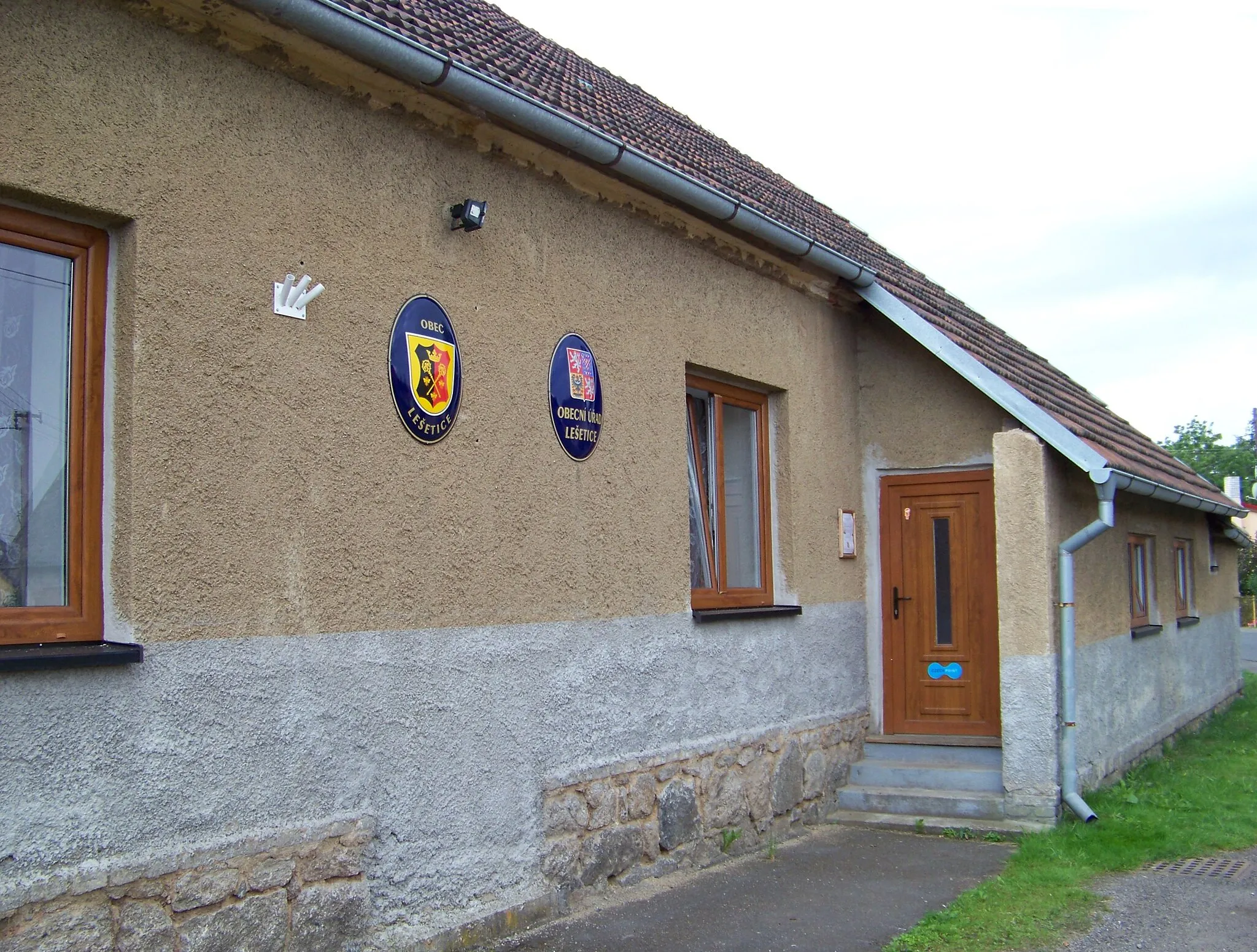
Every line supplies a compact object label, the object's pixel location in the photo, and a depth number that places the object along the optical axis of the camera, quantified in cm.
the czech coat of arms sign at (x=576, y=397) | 604
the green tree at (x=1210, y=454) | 5912
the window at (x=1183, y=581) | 1278
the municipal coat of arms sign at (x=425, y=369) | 512
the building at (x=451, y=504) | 399
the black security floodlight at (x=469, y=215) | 535
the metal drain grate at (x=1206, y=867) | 675
